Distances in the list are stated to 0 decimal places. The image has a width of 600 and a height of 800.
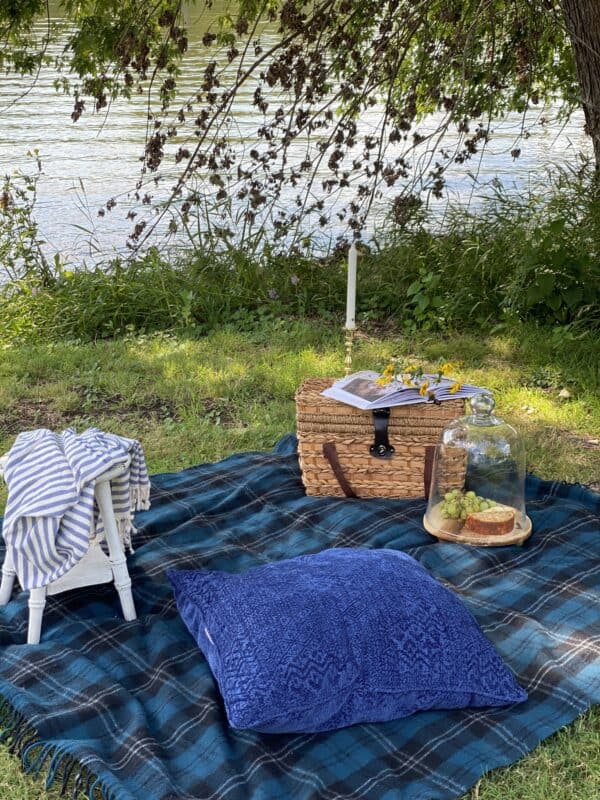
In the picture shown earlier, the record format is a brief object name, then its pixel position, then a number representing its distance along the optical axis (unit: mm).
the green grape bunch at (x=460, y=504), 3676
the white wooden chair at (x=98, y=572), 2998
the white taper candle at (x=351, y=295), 4098
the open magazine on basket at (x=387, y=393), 3945
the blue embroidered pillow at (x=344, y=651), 2615
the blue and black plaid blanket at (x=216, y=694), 2535
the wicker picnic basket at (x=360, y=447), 3988
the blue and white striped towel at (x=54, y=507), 2922
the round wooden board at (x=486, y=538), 3607
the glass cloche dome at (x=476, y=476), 3682
